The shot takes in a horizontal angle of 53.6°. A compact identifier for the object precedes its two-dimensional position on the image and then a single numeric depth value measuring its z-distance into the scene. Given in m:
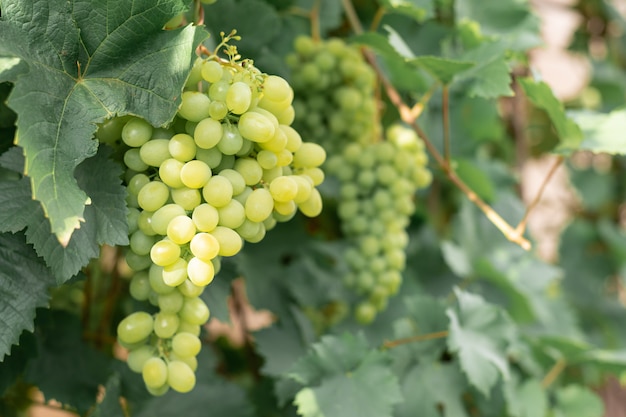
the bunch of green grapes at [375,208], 0.86
